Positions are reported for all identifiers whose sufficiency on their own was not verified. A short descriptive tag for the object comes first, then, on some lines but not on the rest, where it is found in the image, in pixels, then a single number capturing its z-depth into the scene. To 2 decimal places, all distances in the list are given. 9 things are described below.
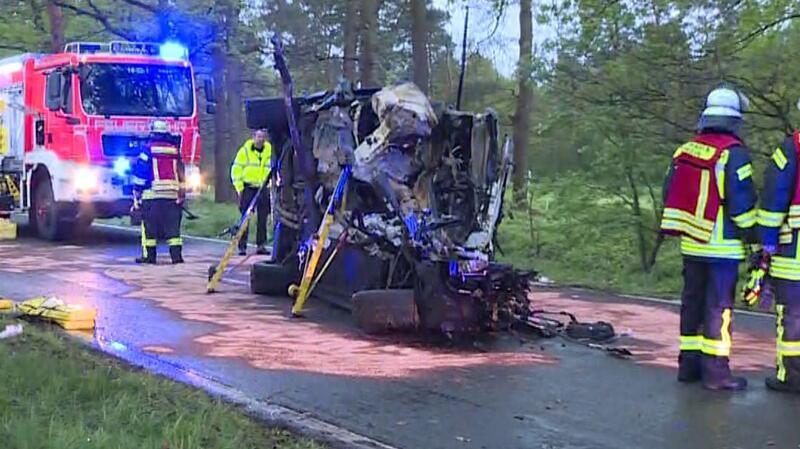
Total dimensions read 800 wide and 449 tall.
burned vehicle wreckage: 8.08
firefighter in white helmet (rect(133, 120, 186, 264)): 13.46
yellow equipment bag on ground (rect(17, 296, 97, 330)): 8.45
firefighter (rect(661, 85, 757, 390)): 6.50
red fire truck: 15.88
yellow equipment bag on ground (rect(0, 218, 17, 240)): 17.36
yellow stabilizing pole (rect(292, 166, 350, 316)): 9.22
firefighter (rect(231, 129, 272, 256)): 15.00
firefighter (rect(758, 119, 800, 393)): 6.41
